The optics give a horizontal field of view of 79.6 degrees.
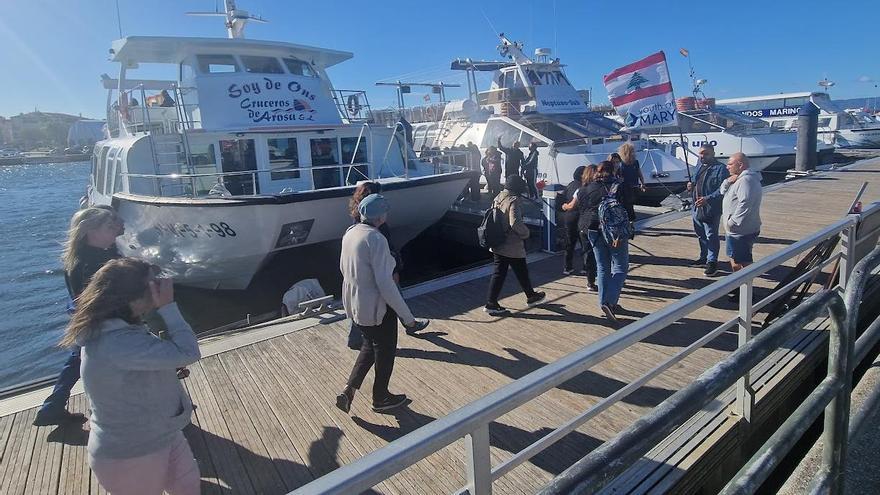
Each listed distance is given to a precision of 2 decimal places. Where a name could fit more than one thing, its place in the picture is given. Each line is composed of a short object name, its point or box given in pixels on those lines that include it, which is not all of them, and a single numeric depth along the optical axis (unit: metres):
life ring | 11.38
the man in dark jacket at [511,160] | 13.28
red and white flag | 9.80
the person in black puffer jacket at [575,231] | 5.71
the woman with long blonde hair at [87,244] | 3.35
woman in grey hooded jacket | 2.17
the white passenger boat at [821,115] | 25.72
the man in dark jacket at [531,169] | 13.52
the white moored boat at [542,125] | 14.61
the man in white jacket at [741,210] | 5.36
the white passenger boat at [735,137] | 18.08
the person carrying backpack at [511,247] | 5.34
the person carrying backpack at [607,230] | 5.04
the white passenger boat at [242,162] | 8.30
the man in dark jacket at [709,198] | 6.32
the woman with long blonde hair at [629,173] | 7.50
